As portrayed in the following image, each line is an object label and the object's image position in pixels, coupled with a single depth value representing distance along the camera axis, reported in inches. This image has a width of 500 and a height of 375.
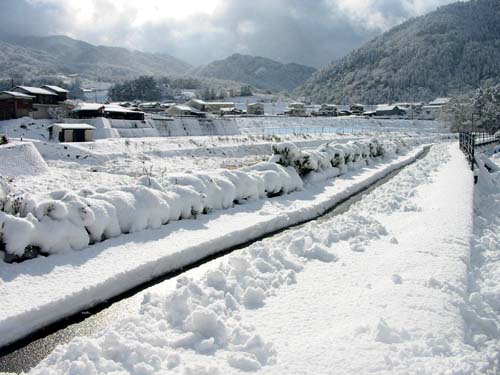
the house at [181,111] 2637.8
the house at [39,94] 1791.3
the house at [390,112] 4295.3
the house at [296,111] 3848.4
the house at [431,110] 4168.8
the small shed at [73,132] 1381.6
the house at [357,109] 4629.9
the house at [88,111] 1802.4
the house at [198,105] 3334.2
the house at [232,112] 3187.0
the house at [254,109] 3675.7
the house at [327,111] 3986.0
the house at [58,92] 1913.1
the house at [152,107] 3024.6
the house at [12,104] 1668.3
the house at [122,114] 1897.1
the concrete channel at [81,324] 200.7
